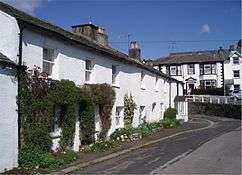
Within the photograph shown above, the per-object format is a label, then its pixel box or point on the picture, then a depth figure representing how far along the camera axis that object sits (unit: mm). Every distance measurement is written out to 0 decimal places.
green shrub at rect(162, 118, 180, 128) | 19207
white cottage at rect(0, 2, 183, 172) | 8166
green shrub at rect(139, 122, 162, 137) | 15466
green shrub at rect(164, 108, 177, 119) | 22408
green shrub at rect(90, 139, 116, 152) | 11452
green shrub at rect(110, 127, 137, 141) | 13483
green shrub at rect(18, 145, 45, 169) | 8377
